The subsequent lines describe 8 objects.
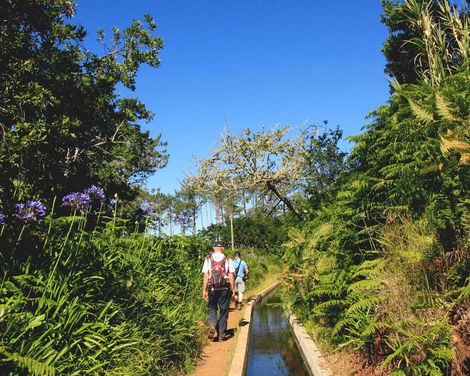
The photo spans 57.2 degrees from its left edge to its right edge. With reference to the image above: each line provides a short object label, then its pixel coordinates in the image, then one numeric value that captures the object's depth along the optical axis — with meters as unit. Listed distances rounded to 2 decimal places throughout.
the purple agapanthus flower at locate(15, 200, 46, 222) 3.99
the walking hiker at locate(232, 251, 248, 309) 13.30
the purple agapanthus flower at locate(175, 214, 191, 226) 9.30
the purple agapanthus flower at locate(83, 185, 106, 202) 5.58
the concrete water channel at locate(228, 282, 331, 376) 6.69
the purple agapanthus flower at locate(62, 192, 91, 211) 5.27
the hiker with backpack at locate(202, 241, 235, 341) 8.35
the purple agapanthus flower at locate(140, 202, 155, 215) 7.59
